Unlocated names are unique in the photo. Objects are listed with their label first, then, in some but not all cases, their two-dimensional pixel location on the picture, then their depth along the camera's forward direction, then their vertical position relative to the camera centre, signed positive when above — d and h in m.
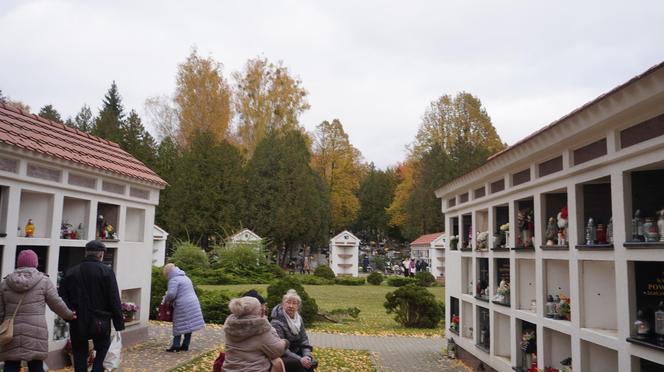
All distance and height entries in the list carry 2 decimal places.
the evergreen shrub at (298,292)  15.30 -1.17
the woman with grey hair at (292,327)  6.30 -0.81
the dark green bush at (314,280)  32.94 -1.57
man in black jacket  6.88 -0.67
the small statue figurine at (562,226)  7.14 +0.39
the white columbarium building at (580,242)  5.35 +0.19
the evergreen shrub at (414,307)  16.44 -1.47
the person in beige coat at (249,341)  5.09 -0.79
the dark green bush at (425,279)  33.16 -1.35
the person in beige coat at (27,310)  6.07 -0.68
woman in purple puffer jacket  10.25 -0.98
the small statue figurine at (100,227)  10.35 +0.35
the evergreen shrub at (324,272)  34.41 -1.15
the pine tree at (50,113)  55.10 +12.75
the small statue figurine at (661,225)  5.20 +0.32
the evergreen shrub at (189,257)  32.28 -0.44
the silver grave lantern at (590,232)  6.40 +0.29
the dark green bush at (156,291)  15.27 -1.12
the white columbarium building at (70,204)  7.98 +0.71
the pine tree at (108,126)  45.16 +9.60
